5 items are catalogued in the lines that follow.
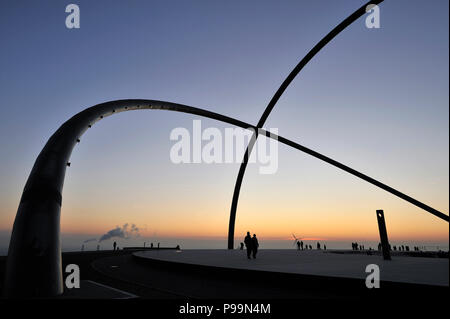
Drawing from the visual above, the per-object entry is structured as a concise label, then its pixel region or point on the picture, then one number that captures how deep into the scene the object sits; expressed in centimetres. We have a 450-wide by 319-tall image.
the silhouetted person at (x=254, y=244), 1730
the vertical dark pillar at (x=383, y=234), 1470
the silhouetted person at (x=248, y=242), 1733
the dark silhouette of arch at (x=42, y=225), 759
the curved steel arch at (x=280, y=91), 1731
